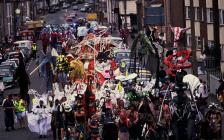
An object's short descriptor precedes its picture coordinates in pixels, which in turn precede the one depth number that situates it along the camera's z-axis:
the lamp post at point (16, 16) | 115.00
